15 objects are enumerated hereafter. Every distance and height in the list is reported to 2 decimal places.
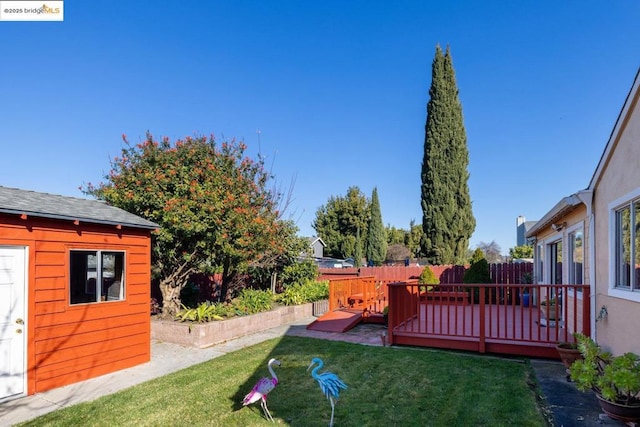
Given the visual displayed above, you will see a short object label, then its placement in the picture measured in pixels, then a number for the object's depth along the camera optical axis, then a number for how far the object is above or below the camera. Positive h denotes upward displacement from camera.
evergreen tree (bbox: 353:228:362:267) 33.99 -1.95
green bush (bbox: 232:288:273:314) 9.43 -1.92
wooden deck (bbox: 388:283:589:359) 6.06 -1.92
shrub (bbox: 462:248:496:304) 13.69 -1.51
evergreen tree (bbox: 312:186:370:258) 37.44 +1.12
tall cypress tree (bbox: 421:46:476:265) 21.06 +2.87
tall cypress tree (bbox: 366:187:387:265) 35.62 -0.14
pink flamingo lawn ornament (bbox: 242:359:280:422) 3.81 -1.69
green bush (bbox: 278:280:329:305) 11.26 -2.01
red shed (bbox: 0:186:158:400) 4.86 -0.93
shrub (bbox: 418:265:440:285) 14.43 -1.74
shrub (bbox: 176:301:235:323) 8.27 -1.93
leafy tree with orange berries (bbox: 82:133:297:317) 8.59 +0.67
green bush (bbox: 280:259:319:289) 13.20 -1.55
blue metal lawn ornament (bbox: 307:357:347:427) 3.48 -1.49
